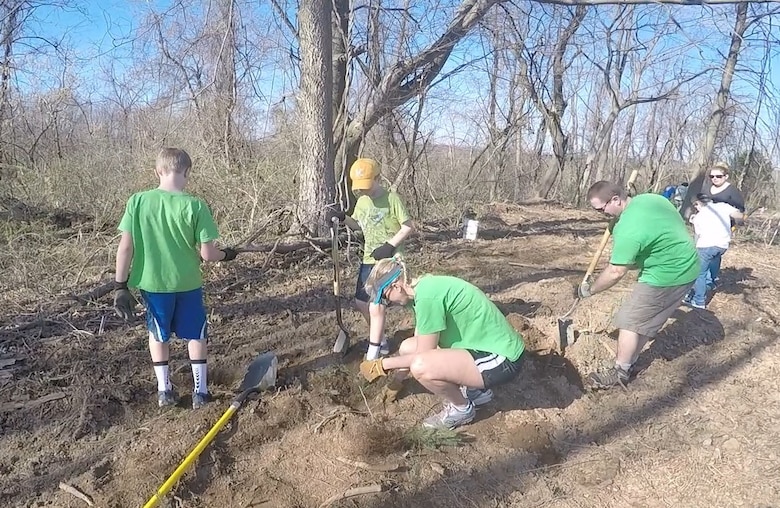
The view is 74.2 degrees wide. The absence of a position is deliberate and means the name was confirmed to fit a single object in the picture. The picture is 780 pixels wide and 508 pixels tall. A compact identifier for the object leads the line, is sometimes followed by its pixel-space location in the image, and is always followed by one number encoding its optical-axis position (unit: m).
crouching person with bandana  2.72
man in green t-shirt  3.26
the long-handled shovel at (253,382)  2.67
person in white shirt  4.87
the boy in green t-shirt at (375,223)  3.37
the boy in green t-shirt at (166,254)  2.75
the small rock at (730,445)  3.03
